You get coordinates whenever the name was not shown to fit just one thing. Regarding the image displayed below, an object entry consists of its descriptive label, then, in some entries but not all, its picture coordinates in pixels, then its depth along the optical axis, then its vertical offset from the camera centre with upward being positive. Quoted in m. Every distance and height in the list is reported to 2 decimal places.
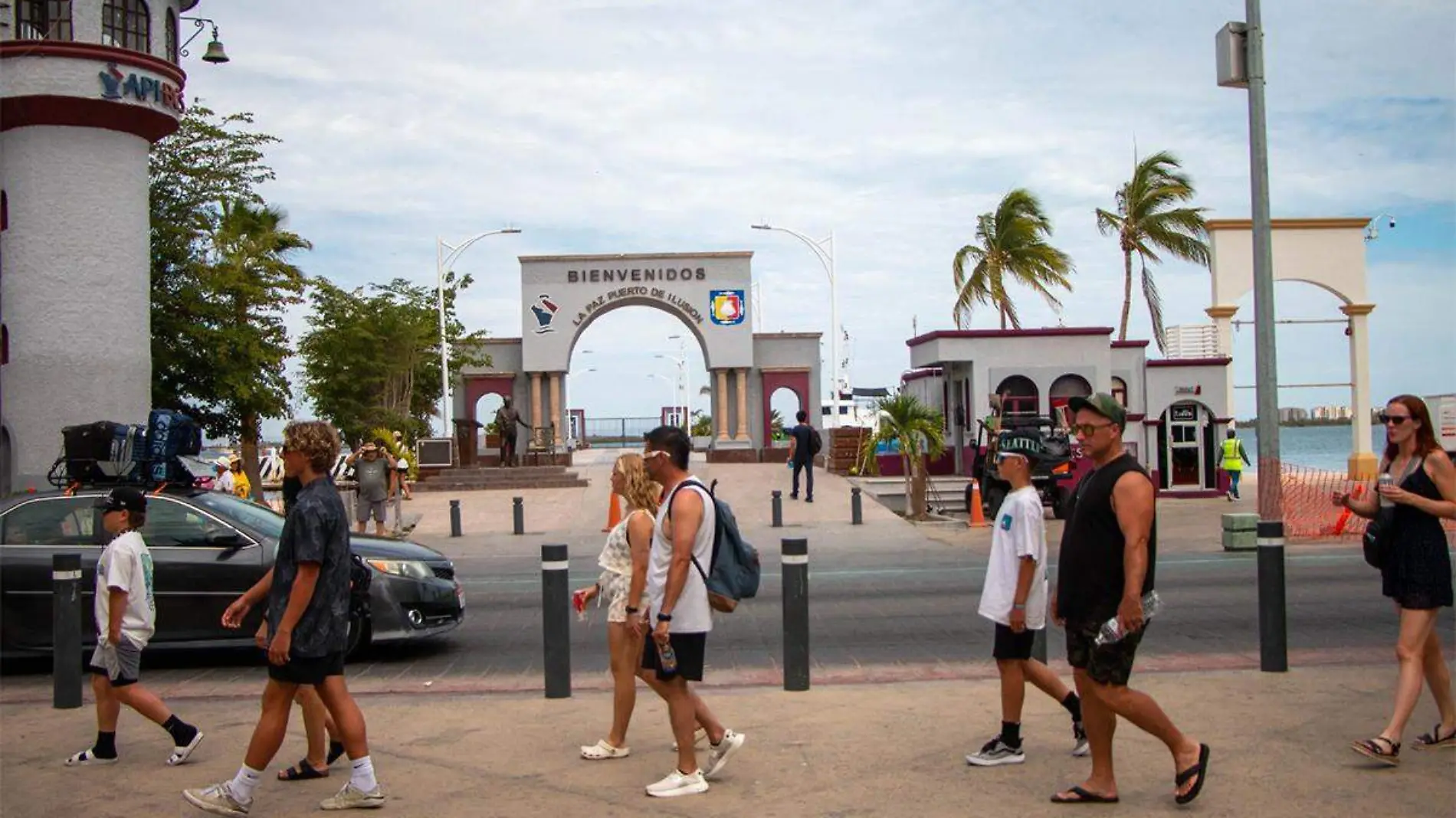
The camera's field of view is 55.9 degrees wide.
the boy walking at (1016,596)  6.75 -0.85
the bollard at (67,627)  9.12 -1.21
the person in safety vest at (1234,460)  30.02 -0.83
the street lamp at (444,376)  37.56 +1.74
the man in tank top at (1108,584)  5.79 -0.69
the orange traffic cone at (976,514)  24.70 -1.56
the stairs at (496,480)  34.84 -1.08
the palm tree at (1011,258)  42.12 +5.24
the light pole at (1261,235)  16.73 +2.32
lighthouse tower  25.33 +4.38
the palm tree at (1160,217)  39.22 +5.96
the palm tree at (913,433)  26.66 -0.08
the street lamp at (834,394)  38.62 +1.06
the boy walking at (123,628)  7.29 -0.97
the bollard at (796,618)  9.06 -1.23
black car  10.77 -0.99
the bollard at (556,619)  8.91 -1.19
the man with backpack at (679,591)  6.50 -0.75
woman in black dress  6.73 -0.68
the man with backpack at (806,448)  28.80 -0.35
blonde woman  7.07 -0.76
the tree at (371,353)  40.22 +2.65
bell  24.39 +6.95
